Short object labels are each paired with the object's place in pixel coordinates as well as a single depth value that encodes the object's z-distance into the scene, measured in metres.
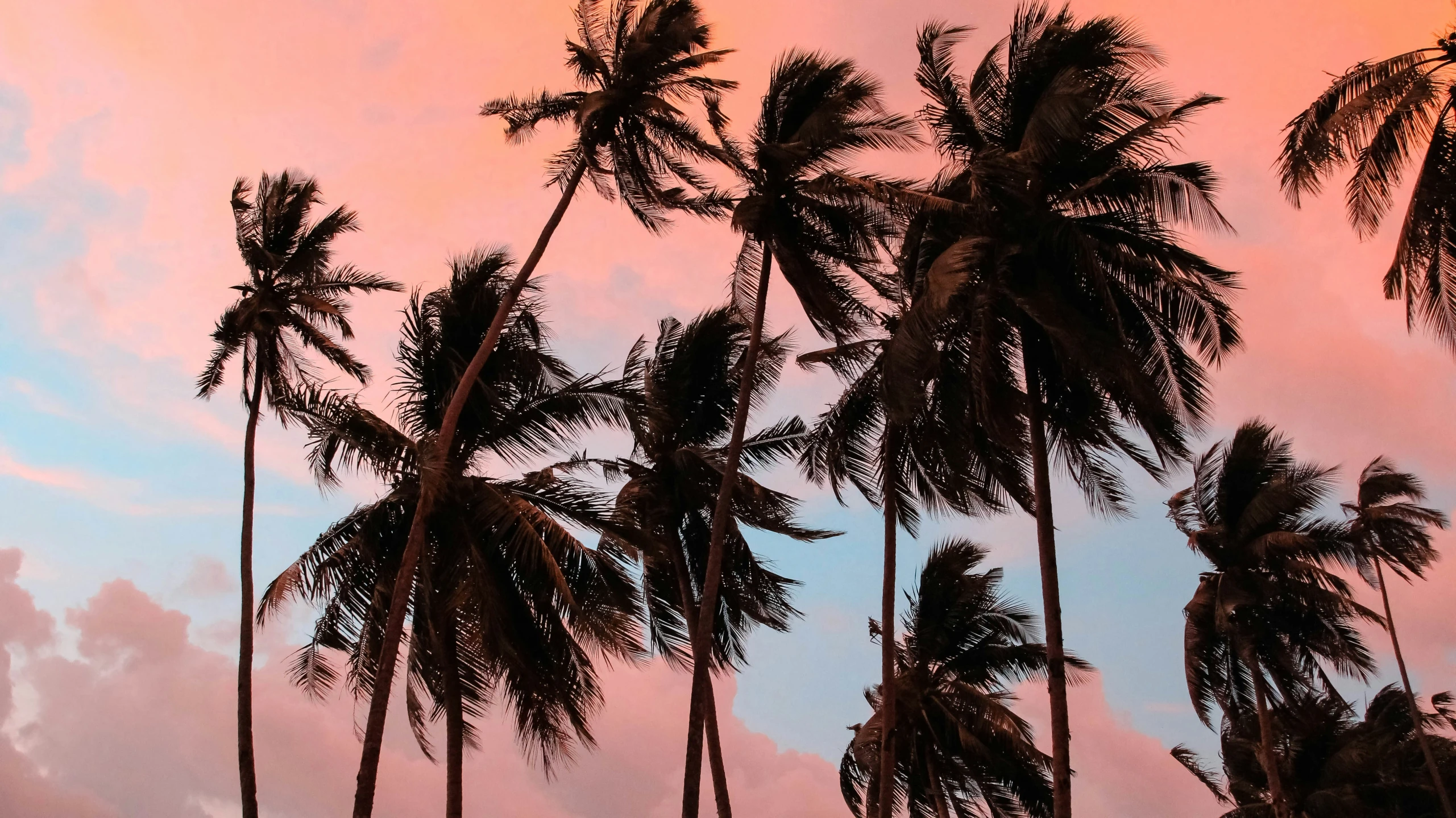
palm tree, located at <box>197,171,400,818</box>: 20.66
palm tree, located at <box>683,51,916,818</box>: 19.23
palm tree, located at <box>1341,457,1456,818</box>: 29.09
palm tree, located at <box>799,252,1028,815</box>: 17.20
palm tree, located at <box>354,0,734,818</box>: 18.22
